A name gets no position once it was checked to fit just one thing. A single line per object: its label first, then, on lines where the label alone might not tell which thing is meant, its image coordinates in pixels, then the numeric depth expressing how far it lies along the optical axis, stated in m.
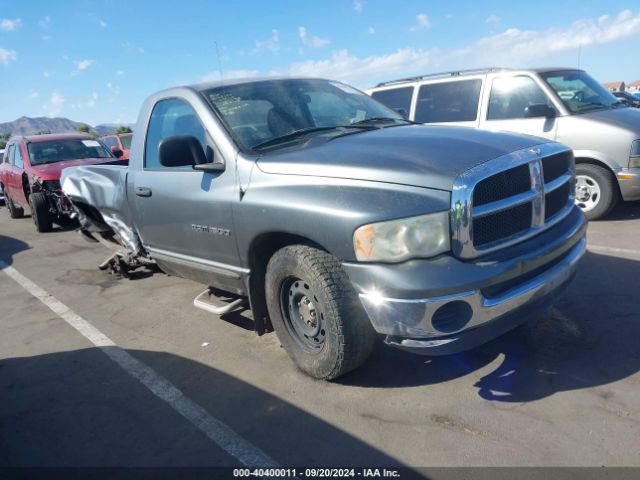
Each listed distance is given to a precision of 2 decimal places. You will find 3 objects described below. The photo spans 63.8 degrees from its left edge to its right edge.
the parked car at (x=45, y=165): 9.43
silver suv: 6.41
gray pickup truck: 2.63
